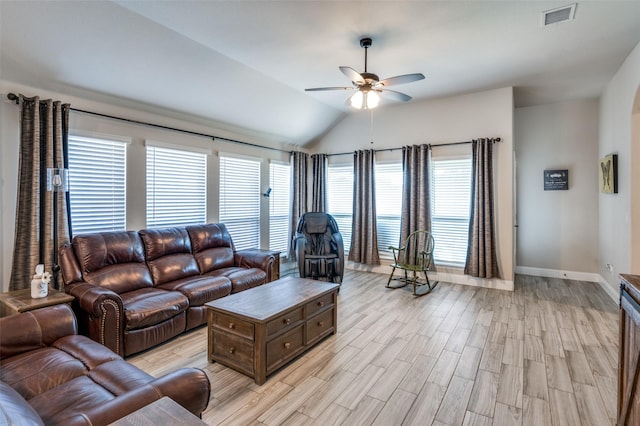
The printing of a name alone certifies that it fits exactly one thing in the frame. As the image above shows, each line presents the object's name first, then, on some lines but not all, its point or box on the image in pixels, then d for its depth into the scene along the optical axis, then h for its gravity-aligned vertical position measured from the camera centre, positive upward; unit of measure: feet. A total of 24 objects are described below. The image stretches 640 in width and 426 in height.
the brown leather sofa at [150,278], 8.66 -2.24
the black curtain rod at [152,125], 9.53 +3.73
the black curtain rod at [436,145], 15.67 +3.89
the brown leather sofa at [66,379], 3.93 -2.73
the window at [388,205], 18.84 +0.64
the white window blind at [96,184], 10.89 +1.10
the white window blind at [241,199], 16.39 +0.85
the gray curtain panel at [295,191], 20.17 +1.55
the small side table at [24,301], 7.61 -2.18
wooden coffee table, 7.89 -3.01
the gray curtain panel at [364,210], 19.15 +0.33
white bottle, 8.23 -1.82
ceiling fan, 9.57 +4.27
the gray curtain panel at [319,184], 21.06 +2.09
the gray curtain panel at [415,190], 17.43 +1.43
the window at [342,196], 20.63 +1.28
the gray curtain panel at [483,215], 15.71 +0.04
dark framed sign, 17.67 +2.04
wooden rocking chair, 15.78 -2.27
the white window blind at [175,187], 13.24 +1.24
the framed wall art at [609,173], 13.55 +1.93
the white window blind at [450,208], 16.83 +0.41
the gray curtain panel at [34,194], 9.61 +0.65
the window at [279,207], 19.30 +0.54
